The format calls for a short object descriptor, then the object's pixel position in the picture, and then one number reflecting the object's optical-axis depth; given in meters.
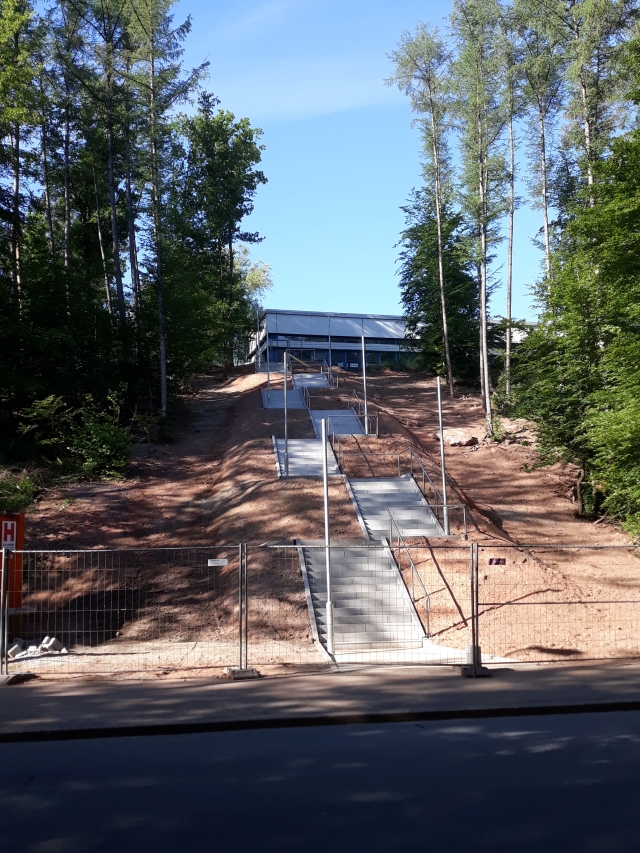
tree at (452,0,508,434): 36.09
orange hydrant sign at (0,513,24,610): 12.05
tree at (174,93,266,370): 50.81
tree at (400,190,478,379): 48.31
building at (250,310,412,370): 57.78
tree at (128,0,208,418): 33.12
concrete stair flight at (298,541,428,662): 13.85
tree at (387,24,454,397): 38.97
